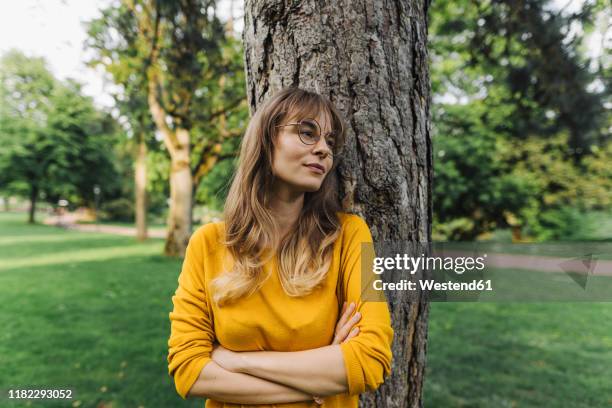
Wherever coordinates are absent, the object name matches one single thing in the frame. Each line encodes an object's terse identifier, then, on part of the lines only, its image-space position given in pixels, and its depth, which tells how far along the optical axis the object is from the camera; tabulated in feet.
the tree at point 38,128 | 101.76
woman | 4.99
